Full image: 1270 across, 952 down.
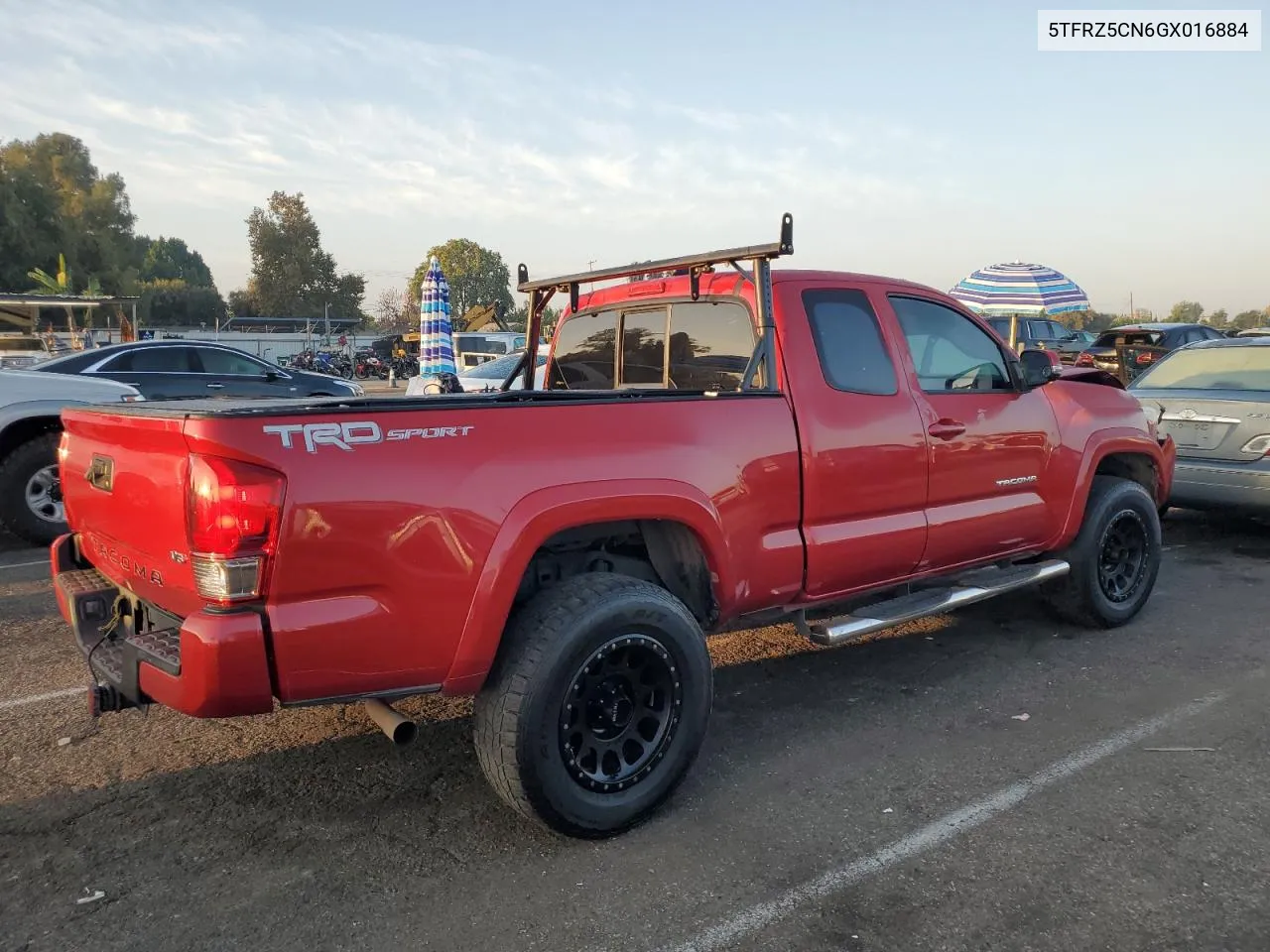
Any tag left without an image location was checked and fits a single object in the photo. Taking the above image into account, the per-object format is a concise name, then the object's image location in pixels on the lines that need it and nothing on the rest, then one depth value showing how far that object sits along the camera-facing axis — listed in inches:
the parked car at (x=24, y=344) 650.8
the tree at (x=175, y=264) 3321.4
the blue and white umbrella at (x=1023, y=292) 545.3
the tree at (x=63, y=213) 1717.5
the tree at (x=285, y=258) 2393.0
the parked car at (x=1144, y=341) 639.8
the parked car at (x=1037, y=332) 814.5
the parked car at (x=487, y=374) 502.6
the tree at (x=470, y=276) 2701.8
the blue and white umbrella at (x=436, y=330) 611.2
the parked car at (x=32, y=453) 274.2
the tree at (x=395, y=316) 2778.1
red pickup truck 99.4
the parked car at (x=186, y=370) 386.9
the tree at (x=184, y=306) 2568.9
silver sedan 268.5
